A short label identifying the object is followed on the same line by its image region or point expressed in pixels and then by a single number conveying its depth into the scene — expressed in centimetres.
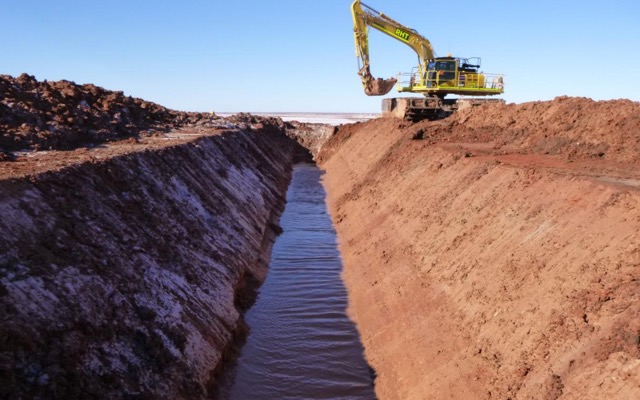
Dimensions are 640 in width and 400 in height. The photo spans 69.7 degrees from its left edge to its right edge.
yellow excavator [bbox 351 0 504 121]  2884
